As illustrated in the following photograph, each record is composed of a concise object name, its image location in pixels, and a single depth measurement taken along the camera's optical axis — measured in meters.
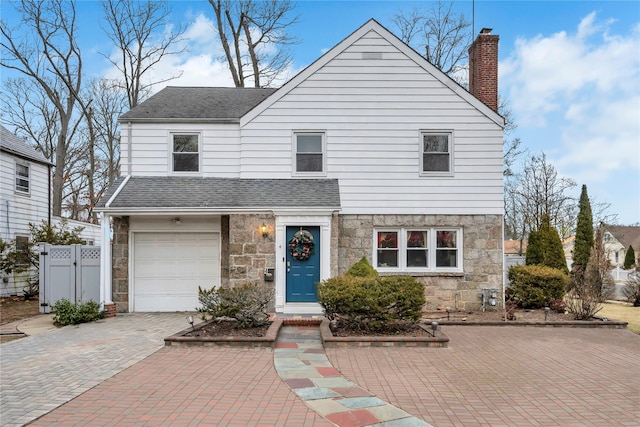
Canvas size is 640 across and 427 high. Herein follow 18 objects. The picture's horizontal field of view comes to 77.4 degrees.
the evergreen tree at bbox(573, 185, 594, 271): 19.23
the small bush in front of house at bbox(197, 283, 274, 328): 7.88
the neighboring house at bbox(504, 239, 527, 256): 46.17
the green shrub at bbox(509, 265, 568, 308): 10.92
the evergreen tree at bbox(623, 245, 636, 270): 30.09
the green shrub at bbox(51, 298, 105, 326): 9.54
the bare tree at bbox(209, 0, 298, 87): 21.19
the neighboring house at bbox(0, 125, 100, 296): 14.75
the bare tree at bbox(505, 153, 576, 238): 25.62
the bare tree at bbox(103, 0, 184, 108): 20.41
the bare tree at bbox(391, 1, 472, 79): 21.14
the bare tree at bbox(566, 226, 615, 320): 9.67
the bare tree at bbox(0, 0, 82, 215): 19.42
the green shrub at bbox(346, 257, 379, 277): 9.20
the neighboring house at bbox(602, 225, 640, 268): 47.41
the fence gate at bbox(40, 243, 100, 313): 11.06
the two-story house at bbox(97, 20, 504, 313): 11.01
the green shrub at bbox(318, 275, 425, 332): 7.59
